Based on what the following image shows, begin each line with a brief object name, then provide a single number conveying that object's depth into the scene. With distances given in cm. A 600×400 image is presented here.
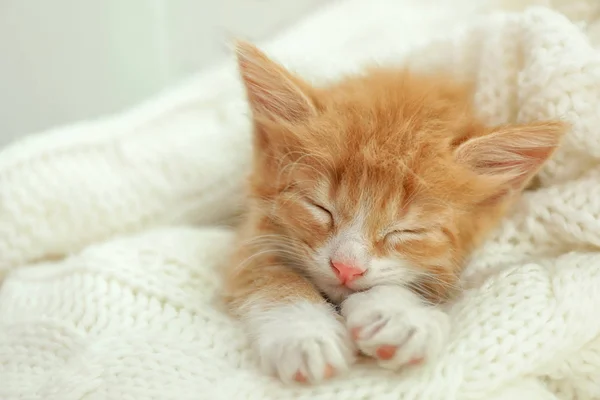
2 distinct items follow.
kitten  31
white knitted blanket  29
